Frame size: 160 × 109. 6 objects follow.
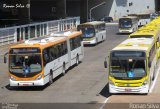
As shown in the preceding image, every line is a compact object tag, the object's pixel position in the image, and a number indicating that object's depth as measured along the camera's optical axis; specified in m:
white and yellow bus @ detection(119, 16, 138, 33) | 61.72
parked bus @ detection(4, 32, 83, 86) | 23.86
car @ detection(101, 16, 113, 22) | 89.59
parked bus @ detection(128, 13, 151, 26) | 74.93
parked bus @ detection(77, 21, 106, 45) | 47.22
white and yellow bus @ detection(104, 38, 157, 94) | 21.31
